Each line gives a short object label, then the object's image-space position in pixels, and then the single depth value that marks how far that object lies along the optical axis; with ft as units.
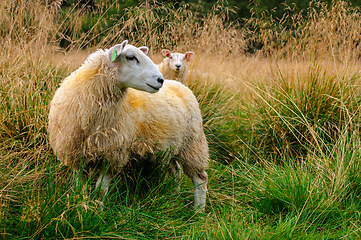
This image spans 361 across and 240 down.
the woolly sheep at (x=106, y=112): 15.20
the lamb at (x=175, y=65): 33.35
